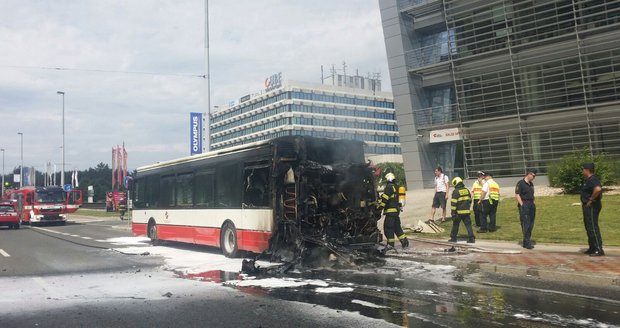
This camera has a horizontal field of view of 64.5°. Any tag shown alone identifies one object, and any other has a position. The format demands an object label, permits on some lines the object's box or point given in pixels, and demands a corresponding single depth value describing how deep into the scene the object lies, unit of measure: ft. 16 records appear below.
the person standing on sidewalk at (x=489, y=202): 46.29
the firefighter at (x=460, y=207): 40.91
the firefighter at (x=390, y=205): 38.58
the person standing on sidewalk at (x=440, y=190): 54.29
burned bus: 33.78
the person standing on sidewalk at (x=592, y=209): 32.22
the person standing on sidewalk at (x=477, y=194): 48.51
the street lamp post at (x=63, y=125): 158.61
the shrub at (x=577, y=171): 66.08
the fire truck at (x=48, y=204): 101.91
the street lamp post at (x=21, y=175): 211.49
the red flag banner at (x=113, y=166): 163.61
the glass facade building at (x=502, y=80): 84.02
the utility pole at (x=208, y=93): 77.23
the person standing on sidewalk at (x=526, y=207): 38.17
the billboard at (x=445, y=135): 101.17
